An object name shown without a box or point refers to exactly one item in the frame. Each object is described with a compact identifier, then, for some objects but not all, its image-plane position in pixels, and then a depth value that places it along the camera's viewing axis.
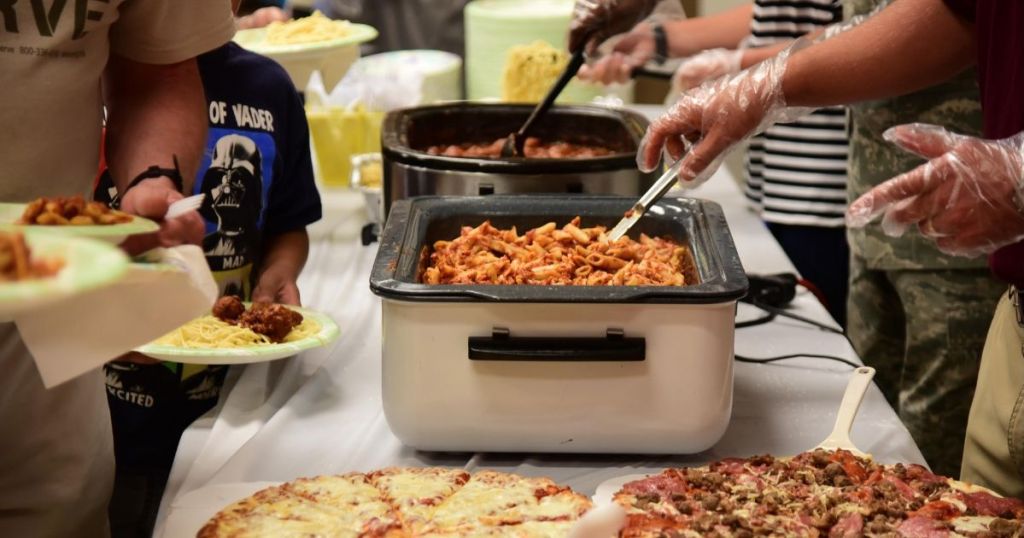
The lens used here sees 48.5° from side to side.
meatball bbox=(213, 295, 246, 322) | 1.71
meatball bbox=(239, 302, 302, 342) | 1.67
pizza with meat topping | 1.26
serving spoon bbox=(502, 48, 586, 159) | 2.28
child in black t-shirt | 1.90
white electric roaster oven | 1.38
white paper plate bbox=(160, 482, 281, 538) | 1.29
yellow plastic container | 2.81
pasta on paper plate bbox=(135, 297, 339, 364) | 1.53
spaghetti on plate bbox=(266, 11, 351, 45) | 2.78
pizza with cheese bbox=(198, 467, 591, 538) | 1.25
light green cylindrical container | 3.37
